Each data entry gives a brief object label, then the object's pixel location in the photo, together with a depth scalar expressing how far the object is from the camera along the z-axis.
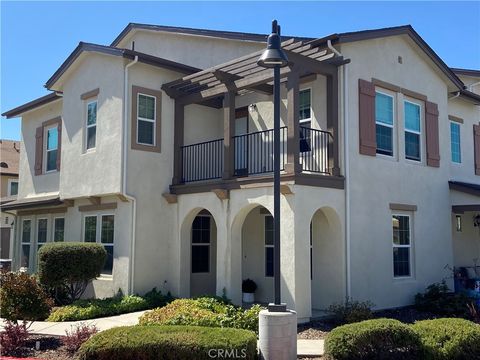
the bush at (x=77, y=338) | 9.16
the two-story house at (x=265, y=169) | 13.17
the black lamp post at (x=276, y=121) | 8.25
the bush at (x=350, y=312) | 11.83
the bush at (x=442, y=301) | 13.53
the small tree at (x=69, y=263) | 13.29
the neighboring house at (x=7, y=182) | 26.55
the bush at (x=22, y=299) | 10.03
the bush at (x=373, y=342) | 8.09
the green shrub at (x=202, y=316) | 10.07
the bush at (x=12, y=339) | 9.29
